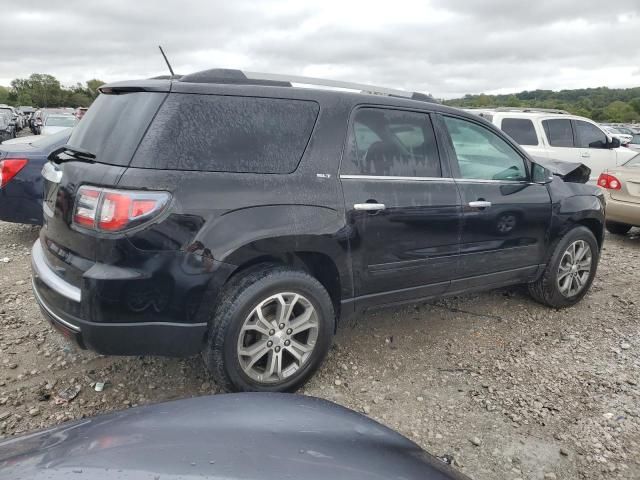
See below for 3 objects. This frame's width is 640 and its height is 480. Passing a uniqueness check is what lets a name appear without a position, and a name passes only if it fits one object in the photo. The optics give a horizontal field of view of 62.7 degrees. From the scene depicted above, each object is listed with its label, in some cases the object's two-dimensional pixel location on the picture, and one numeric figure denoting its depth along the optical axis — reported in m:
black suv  2.56
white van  9.33
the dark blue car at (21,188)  5.54
